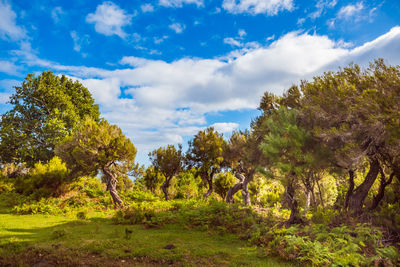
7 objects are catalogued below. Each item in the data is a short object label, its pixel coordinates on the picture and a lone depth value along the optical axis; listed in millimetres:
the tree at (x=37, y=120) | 26141
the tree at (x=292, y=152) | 9477
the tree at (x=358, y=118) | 7812
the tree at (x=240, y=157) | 13672
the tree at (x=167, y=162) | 25391
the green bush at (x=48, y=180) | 18531
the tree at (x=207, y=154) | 23750
